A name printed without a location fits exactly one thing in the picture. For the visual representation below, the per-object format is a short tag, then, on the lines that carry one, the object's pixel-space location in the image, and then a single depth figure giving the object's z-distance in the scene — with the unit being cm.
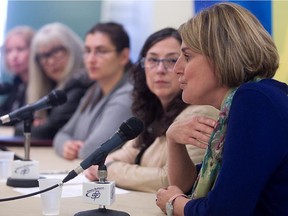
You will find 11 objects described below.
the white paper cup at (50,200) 261
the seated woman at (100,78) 535
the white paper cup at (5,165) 376
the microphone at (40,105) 329
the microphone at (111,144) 239
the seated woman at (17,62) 809
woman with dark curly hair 334
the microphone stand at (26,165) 333
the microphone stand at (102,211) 246
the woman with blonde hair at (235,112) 201
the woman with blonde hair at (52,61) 725
